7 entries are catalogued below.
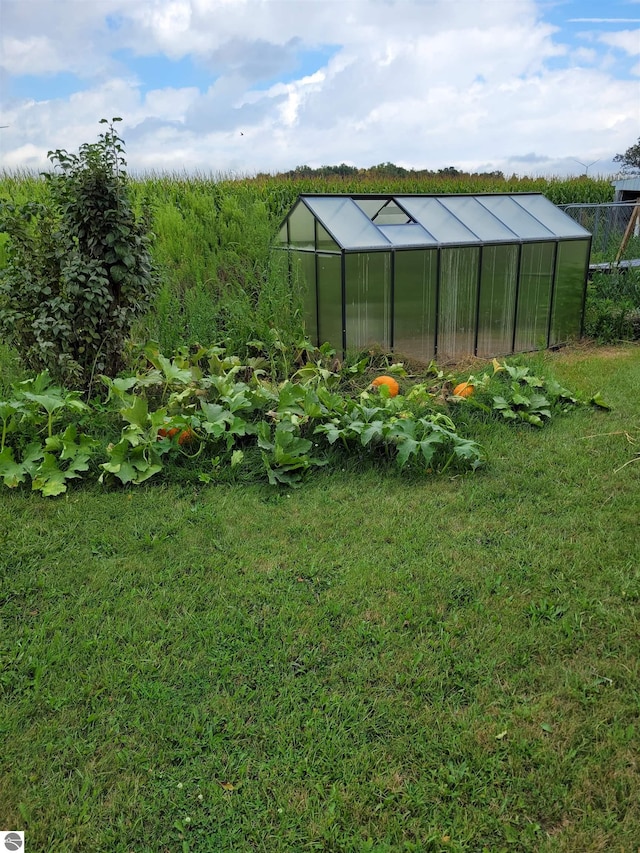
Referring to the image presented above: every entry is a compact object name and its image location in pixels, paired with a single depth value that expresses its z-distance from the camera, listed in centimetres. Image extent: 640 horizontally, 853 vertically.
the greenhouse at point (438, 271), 676
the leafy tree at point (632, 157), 3756
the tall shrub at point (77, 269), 496
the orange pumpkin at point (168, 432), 461
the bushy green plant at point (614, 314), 866
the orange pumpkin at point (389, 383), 562
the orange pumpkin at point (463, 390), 559
